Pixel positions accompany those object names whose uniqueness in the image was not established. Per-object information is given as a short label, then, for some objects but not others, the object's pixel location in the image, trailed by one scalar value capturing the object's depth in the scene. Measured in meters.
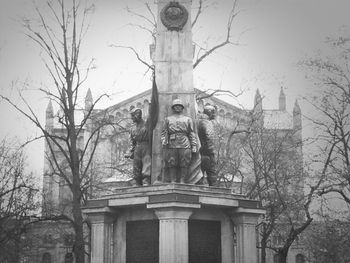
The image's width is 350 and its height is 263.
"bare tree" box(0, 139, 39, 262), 32.03
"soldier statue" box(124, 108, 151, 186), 14.17
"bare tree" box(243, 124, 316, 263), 26.34
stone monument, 12.52
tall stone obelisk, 14.58
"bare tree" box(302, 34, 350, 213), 24.49
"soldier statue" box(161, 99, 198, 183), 13.52
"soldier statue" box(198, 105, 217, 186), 14.28
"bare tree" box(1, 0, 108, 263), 22.72
